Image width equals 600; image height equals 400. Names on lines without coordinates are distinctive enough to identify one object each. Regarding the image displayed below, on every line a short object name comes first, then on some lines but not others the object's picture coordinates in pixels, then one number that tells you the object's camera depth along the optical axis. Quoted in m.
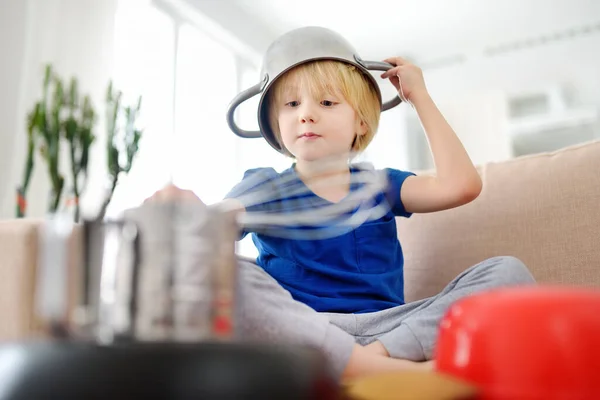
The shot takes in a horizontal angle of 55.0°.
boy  0.83
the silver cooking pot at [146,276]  0.39
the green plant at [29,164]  1.42
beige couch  0.97
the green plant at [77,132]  1.56
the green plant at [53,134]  1.51
